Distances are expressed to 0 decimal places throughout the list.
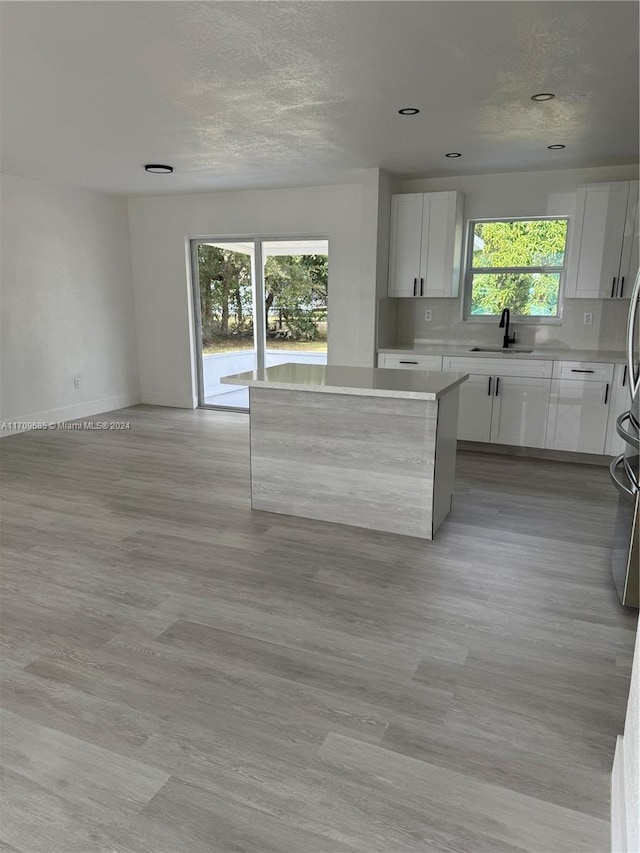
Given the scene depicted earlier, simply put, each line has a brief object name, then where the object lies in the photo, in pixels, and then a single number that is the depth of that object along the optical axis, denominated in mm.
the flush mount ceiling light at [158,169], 5016
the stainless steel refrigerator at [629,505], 2531
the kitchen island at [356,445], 3242
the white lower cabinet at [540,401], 4695
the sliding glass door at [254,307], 6195
